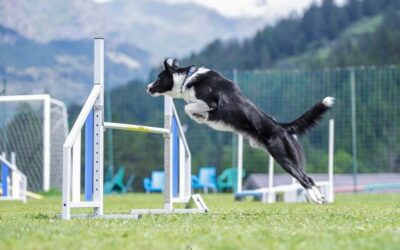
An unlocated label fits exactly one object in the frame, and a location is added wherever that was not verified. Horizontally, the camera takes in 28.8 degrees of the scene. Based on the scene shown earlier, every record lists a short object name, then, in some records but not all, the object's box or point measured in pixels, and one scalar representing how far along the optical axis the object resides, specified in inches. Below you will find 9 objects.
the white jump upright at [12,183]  417.0
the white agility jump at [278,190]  436.1
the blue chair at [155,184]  664.4
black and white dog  263.3
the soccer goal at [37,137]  569.9
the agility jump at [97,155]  218.7
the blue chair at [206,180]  659.4
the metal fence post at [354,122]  631.8
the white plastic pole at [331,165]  435.2
